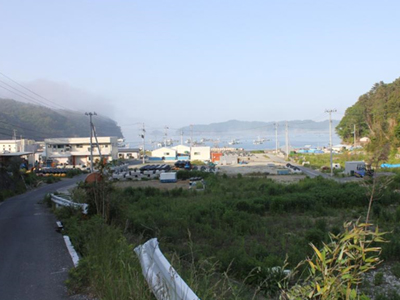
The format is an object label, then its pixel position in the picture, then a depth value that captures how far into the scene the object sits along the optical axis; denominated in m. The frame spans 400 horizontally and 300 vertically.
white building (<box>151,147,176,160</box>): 82.69
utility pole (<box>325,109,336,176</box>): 48.03
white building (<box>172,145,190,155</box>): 92.53
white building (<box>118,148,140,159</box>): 90.81
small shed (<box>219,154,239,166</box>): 64.93
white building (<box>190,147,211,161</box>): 74.56
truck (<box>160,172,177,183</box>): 36.84
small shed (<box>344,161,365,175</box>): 38.44
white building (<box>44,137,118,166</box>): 65.88
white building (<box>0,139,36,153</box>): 84.06
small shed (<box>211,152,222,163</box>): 70.75
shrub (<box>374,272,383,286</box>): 7.39
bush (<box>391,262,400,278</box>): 7.80
